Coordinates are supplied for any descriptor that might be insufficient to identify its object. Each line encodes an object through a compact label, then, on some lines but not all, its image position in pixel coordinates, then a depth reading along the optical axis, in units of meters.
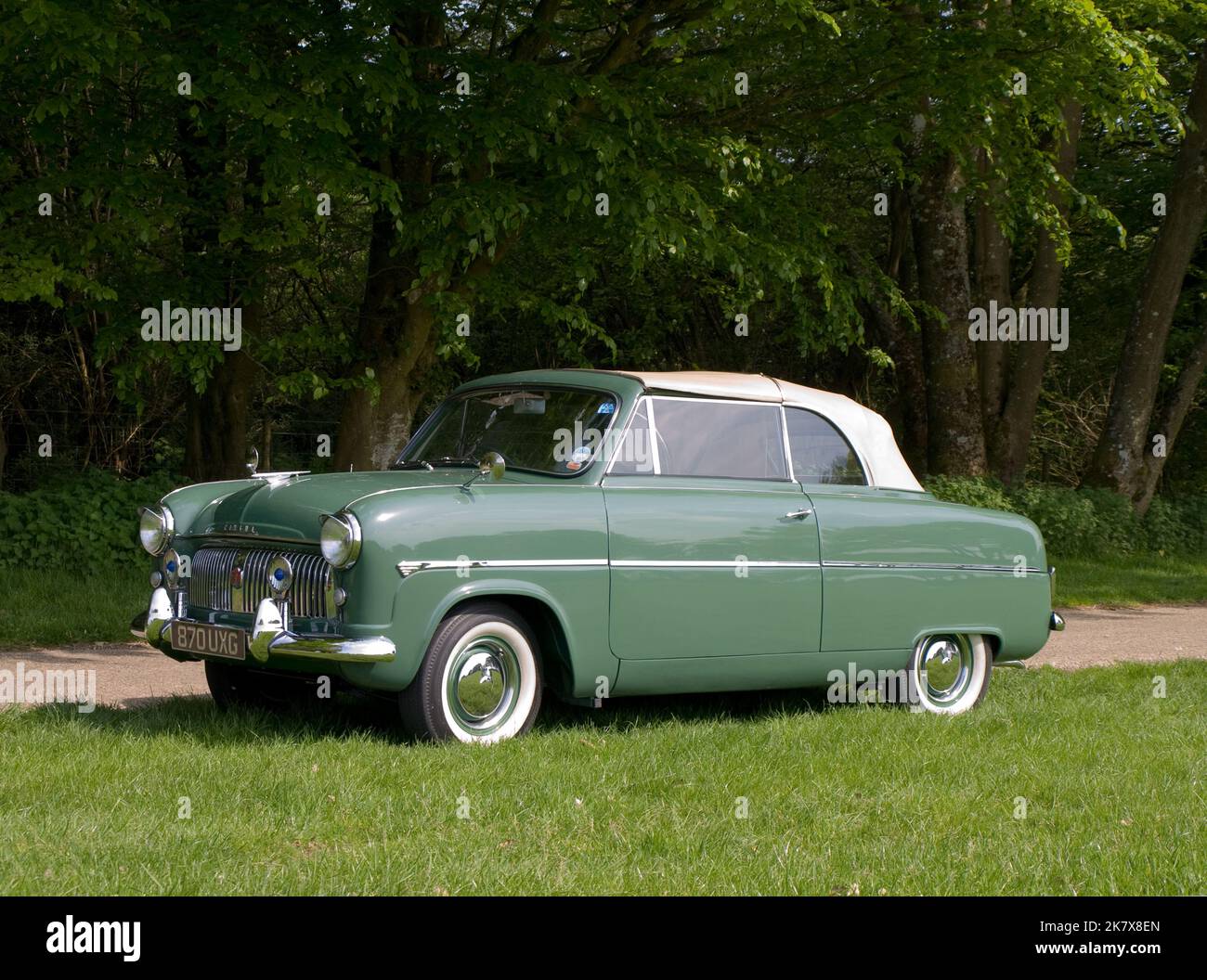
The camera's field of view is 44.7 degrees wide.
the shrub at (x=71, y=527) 13.34
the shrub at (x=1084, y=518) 19.12
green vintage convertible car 6.33
